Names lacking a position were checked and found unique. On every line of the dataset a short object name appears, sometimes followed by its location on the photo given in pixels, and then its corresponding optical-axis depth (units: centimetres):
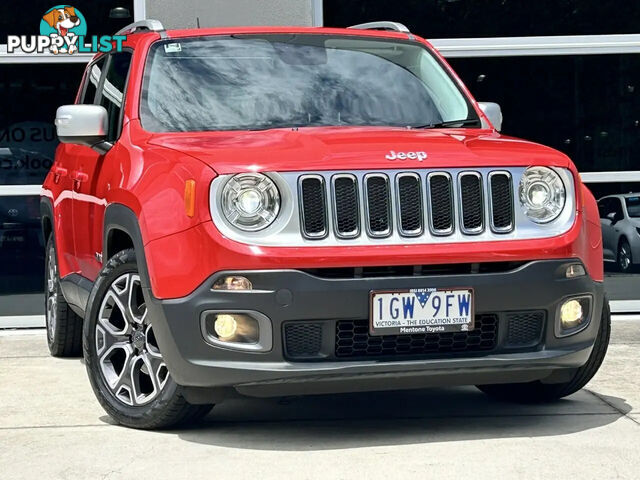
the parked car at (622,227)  1029
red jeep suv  512
